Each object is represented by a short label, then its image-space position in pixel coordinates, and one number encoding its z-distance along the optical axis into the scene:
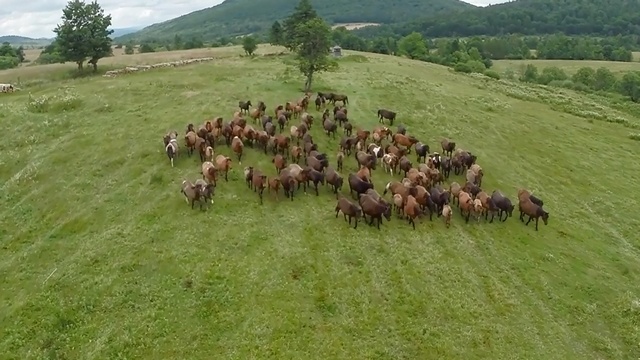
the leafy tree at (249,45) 64.75
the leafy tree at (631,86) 73.70
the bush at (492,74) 67.18
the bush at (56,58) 50.88
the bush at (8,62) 67.87
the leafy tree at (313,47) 41.59
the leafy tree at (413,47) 89.75
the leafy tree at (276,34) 64.81
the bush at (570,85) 73.20
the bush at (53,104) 35.41
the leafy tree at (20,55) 84.96
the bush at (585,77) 82.75
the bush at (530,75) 80.88
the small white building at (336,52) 62.94
